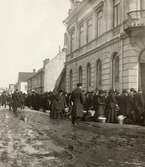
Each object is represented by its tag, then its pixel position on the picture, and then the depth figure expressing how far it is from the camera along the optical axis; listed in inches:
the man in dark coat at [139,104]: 644.7
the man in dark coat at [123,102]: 686.5
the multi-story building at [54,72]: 1611.5
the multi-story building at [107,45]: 847.1
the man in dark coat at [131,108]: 666.8
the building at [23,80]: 4424.5
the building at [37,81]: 2816.7
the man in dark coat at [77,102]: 621.6
